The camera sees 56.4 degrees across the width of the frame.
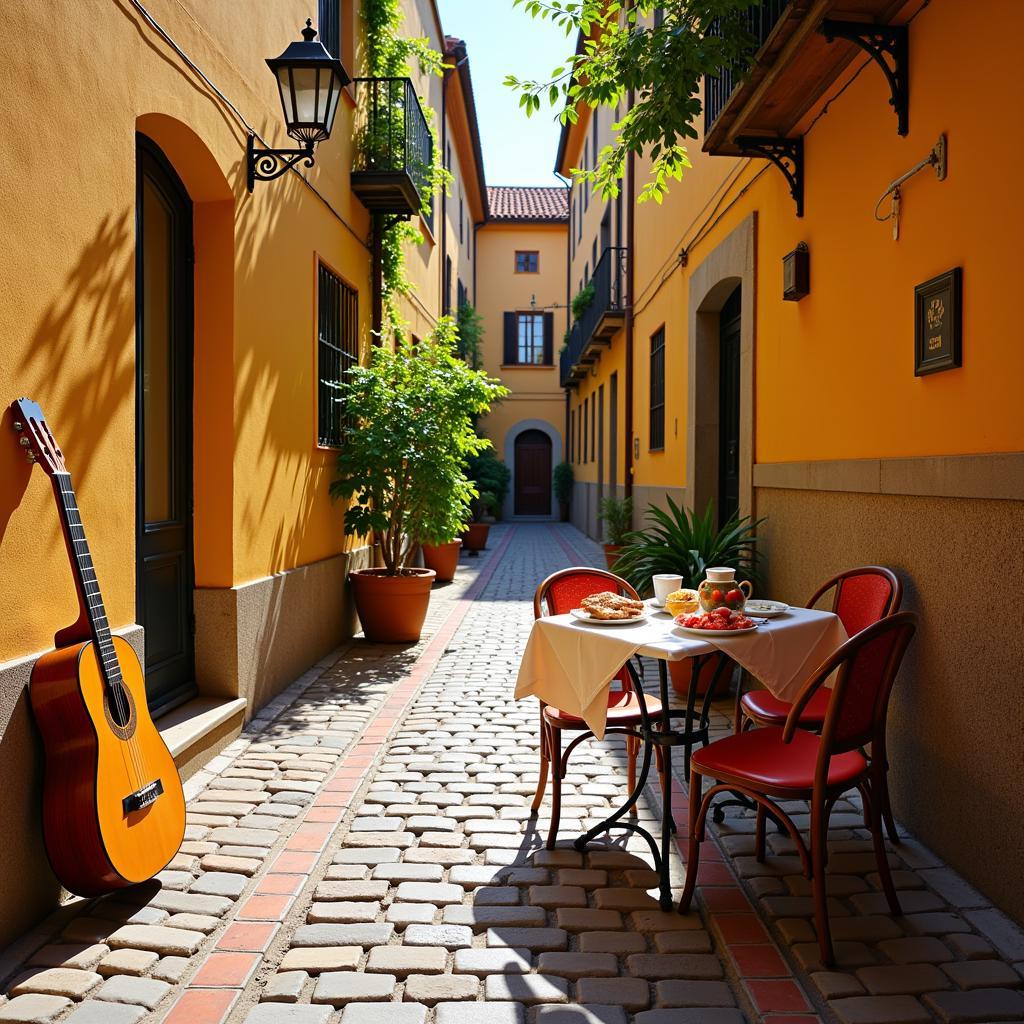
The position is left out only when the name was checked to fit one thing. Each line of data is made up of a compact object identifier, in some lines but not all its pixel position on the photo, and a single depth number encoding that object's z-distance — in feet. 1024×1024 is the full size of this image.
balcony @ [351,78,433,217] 28.14
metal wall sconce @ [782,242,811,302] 17.28
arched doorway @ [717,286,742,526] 25.98
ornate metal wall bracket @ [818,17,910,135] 12.87
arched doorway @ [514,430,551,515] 93.81
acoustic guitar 9.97
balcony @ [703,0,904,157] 12.85
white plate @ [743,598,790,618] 12.78
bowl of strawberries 11.48
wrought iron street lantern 17.70
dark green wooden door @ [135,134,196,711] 15.74
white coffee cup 13.29
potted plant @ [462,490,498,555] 56.34
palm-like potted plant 19.99
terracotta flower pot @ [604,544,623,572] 39.69
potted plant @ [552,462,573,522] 85.05
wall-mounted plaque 11.44
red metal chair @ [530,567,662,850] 12.53
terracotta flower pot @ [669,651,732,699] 19.57
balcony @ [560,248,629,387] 45.50
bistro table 11.21
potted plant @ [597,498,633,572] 40.47
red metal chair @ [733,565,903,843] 12.42
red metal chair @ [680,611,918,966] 9.57
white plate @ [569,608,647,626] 12.09
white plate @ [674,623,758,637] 11.41
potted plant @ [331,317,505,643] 25.99
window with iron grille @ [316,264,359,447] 25.68
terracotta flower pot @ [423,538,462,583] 41.29
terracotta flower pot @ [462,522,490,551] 56.24
